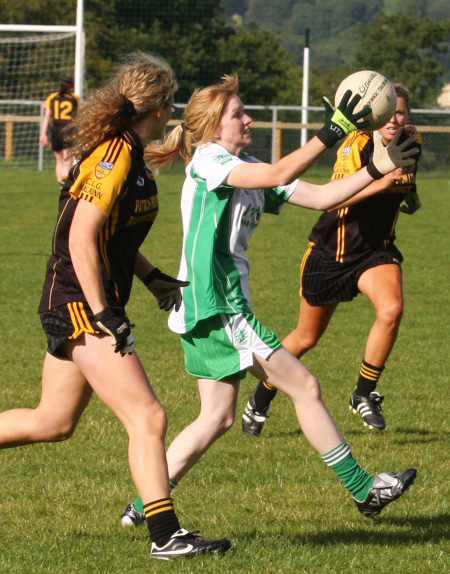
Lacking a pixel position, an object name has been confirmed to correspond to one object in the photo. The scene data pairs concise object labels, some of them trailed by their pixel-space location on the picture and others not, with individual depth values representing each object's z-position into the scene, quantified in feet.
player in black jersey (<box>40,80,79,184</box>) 142.72
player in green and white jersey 30.89
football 30.07
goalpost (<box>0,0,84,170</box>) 207.41
